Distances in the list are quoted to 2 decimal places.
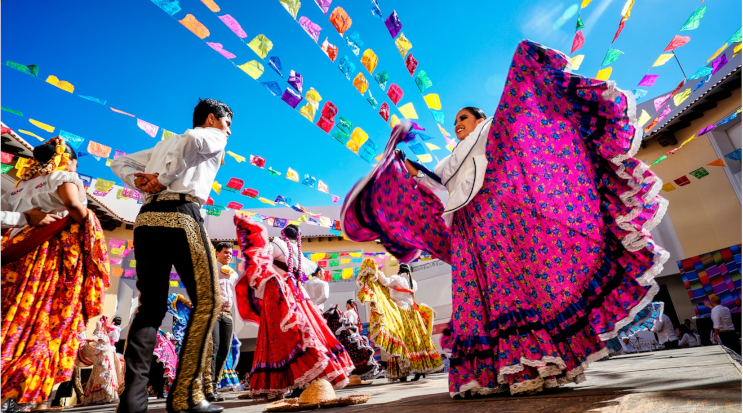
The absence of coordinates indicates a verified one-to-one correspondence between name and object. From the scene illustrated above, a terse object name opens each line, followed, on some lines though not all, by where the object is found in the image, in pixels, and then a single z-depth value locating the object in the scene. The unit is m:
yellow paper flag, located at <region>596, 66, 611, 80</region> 4.48
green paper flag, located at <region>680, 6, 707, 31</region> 4.04
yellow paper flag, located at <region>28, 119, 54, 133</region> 3.94
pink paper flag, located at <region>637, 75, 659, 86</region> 4.69
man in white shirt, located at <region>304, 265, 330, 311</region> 5.36
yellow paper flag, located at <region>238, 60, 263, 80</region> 3.67
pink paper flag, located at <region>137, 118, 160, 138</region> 4.37
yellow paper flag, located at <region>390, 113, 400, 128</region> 4.38
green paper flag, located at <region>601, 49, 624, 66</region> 4.30
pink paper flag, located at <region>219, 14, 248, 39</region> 3.36
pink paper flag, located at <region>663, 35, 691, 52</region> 4.19
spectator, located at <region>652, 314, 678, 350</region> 11.17
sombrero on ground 2.04
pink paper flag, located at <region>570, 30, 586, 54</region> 3.96
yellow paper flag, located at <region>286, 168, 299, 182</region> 5.53
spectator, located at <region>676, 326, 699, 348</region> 10.91
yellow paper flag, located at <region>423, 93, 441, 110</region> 4.29
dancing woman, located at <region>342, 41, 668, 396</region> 1.89
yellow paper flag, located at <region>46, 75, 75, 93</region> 3.61
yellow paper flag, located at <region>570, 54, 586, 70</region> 4.26
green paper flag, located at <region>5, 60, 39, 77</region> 3.49
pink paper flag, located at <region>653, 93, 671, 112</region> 5.50
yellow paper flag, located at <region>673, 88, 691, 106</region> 5.56
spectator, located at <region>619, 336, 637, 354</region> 12.09
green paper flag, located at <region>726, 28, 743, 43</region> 4.09
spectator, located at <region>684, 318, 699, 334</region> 11.47
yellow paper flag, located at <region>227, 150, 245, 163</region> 5.20
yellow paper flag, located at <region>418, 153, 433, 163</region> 4.13
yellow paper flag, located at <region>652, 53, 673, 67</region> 4.43
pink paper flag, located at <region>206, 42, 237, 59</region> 3.44
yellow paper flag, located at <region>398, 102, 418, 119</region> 4.23
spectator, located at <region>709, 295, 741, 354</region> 7.48
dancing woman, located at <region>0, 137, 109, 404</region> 2.35
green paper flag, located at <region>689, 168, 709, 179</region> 11.12
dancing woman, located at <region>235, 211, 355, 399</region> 2.95
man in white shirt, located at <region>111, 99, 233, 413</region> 1.74
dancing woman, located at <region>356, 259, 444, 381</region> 5.08
